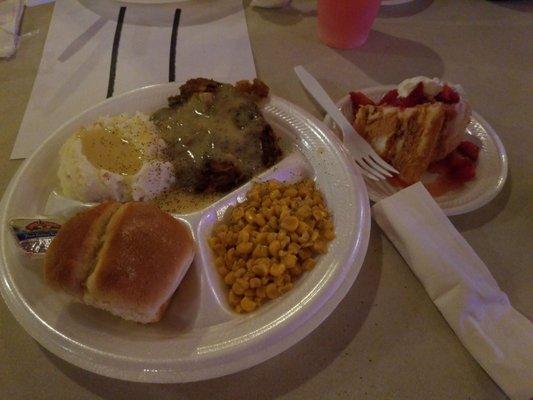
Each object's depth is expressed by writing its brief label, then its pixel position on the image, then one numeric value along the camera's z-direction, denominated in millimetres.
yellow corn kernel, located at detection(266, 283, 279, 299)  326
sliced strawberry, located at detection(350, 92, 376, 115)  440
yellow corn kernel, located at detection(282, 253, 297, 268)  332
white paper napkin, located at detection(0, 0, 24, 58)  539
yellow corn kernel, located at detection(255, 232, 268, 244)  345
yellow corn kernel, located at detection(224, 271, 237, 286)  339
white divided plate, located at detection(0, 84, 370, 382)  298
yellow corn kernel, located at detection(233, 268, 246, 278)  337
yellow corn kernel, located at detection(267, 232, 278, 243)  343
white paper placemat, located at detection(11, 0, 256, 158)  483
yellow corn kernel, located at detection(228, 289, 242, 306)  334
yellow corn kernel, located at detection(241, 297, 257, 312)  326
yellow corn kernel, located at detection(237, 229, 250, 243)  347
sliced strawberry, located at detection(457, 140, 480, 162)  405
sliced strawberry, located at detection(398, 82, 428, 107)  403
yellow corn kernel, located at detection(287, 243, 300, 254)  339
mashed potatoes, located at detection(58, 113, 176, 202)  381
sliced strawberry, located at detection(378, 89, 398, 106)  421
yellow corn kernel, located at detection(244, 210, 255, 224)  359
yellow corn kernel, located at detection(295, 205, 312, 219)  355
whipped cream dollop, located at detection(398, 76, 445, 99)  402
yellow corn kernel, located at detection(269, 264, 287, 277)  328
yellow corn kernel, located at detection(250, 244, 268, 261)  339
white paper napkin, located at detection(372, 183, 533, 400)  302
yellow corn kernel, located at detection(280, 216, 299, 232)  346
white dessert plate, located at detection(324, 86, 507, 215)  376
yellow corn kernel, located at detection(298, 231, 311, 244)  343
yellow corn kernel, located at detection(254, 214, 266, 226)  356
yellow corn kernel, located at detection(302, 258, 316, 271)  338
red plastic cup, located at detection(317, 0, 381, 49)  477
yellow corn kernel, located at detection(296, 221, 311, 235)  346
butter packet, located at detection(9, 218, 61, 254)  338
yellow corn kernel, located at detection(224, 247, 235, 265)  347
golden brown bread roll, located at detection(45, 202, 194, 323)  304
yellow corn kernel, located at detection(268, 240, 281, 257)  338
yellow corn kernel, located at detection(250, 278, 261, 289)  329
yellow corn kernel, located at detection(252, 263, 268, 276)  330
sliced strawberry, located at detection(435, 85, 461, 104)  397
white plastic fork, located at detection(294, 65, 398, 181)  401
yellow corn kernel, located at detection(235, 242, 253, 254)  342
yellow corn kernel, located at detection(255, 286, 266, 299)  330
